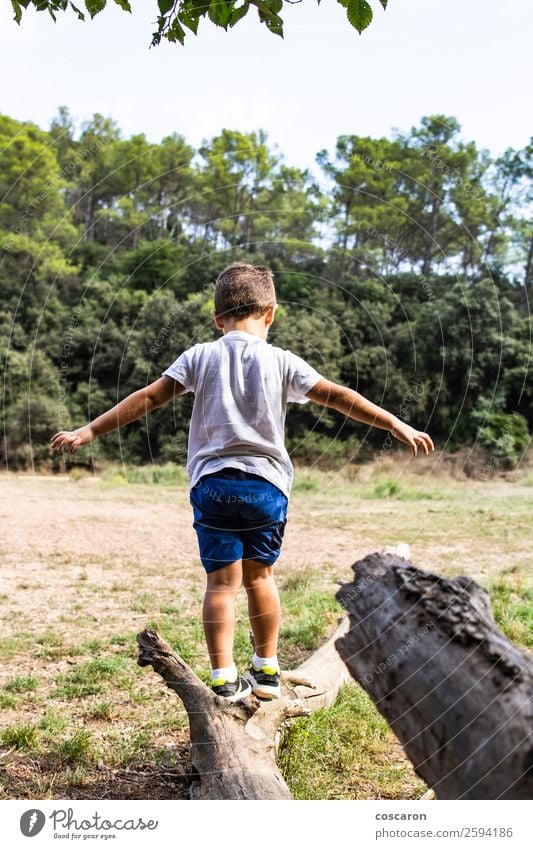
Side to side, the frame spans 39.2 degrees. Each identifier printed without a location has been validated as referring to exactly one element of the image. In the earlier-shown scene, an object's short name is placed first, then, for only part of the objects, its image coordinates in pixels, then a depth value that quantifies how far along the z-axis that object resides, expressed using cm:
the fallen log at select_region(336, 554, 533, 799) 144
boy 245
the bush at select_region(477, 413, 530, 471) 1012
